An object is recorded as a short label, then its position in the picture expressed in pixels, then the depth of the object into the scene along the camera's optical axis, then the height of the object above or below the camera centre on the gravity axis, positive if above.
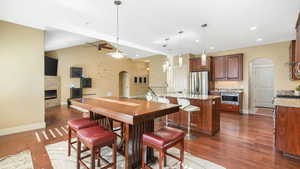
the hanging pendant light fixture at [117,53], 2.54 +0.66
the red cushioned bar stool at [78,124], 2.13 -0.66
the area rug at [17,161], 1.97 -1.22
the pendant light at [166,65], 4.21 +0.59
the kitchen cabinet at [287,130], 2.23 -0.81
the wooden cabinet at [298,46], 2.70 +0.75
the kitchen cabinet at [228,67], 5.51 +0.70
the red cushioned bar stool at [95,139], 1.57 -0.69
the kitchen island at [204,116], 3.23 -0.84
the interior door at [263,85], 6.73 -0.09
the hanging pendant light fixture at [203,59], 3.16 +0.59
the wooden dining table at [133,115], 1.57 -0.39
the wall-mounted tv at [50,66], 6.62 +0.92
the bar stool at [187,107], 3.08 -0.56
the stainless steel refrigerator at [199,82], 6.04 +0.07
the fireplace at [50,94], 6.84 -0.55
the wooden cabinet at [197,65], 6.11 +0.89
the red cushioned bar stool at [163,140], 1.57 -0.70
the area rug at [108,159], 2.01 -1.24
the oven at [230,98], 5.39 -0.62
